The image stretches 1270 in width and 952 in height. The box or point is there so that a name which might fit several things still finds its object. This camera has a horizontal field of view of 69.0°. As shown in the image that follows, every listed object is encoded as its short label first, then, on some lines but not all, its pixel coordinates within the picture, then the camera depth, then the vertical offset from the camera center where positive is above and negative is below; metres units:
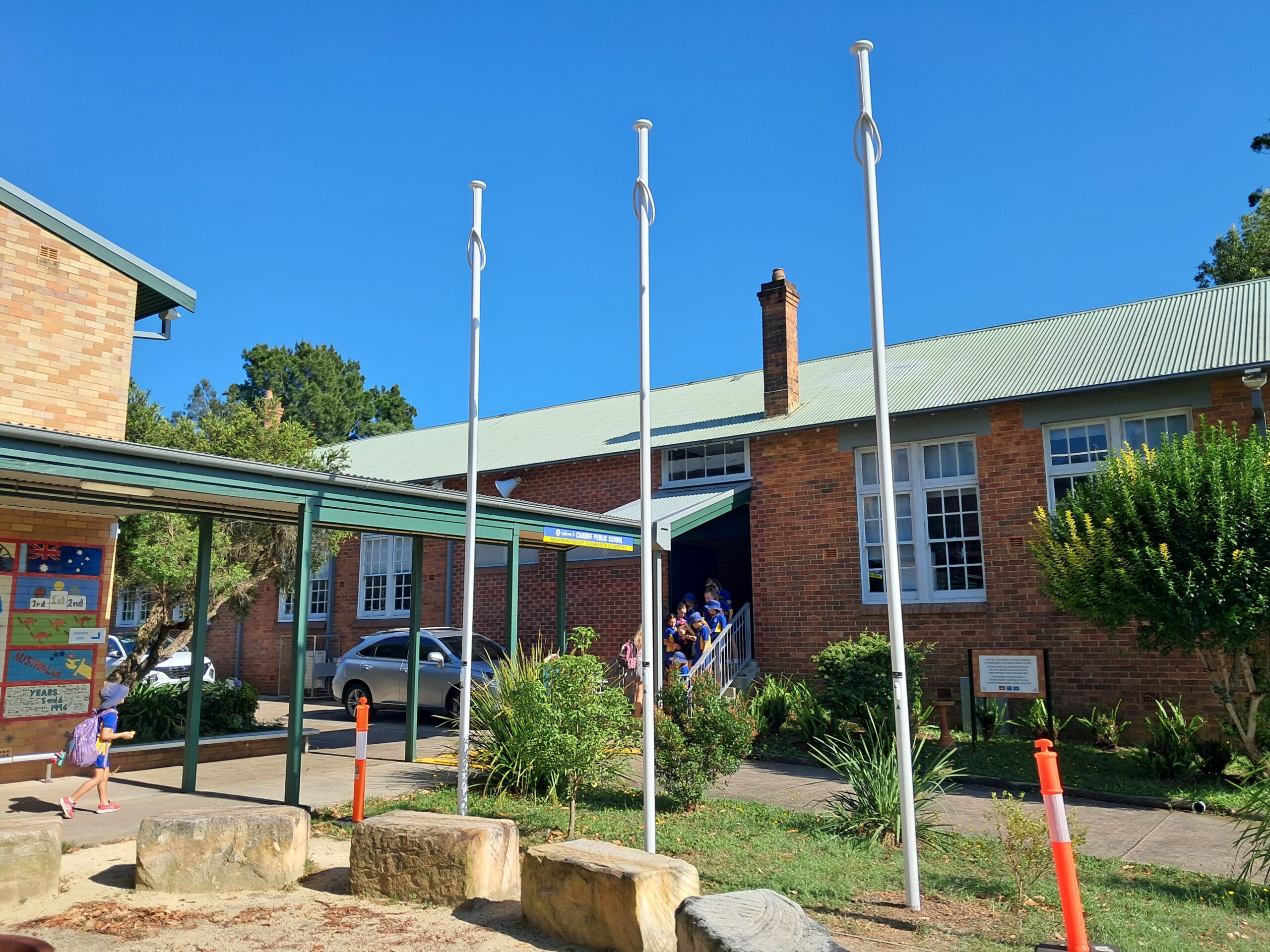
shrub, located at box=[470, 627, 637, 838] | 8.61 -0.80
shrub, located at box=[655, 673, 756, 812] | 8.72 -0.97
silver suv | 15.90 -0.42
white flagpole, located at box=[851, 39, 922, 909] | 5.97 +1.02
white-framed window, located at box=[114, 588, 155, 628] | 26.59 +1.01
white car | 19.84 -0.52
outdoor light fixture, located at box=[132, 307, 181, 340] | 13.41 +4.66
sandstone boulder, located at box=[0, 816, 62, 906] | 6.20 -1.42
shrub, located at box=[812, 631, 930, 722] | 11.90 -0.47
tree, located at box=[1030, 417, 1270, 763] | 9.55 +0.88
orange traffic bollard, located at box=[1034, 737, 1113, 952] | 4.52 -1.07
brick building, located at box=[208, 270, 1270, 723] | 13.45 +2.88
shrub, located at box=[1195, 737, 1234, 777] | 10.43 -1.35
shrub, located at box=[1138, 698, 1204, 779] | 10.50 -1.25
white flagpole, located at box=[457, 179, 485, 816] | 8.59 +1.15
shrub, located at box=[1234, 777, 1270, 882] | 6.15 -1.28
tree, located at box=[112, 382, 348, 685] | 14.21 +1.70
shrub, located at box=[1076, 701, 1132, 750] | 12.48 -1.19
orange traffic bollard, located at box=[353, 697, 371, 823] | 8.31 -1.13
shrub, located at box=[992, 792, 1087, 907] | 6.02 -1.36
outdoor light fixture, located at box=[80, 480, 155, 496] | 9.57 +1.65
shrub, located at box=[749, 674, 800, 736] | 13.20 -0.94
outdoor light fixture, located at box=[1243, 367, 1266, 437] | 11.73 +3.20
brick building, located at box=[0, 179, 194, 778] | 11.07 +2.77
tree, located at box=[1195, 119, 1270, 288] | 27.75 +12.21
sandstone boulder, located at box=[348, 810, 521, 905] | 6.23 -1.46
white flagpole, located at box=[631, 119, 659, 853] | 7.26 +1.21
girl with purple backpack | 8.90 -1.01
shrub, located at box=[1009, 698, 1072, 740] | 12.47 -1.11
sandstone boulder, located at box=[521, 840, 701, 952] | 5.17 -1.44
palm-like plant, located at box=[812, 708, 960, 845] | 7.71 -1.32
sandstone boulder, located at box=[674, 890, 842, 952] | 4.17 -1.32
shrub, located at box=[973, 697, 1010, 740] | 12.80 -1.08
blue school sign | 12.74 +1.49
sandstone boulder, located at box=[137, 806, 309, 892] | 6.52 -1.44
